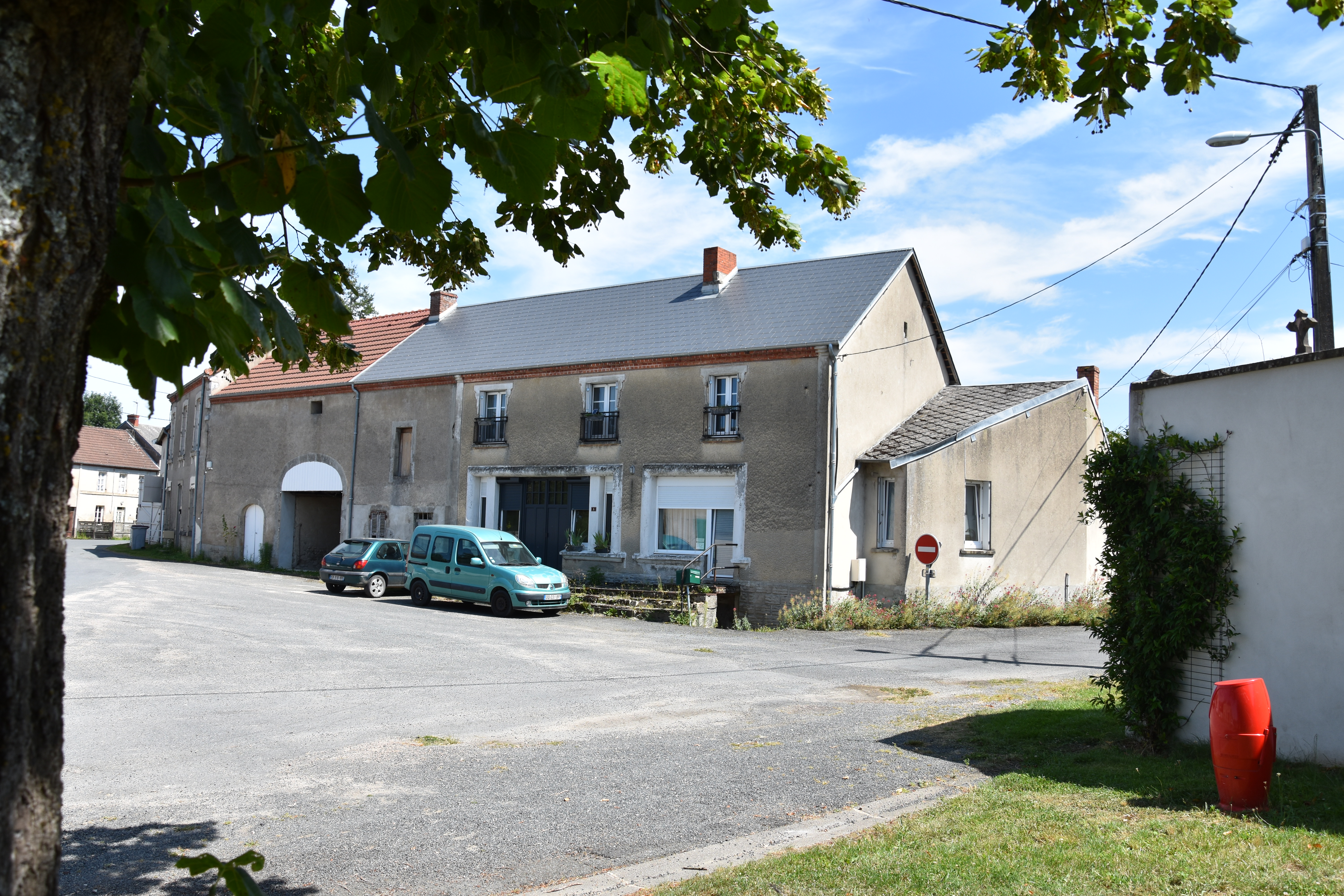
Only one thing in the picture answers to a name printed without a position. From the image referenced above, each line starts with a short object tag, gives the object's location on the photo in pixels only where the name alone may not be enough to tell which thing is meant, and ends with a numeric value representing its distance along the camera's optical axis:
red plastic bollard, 6.09
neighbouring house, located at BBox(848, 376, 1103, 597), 22.08
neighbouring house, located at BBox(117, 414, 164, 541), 42.12
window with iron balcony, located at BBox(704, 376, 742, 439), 23.31
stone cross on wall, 12.55
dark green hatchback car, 23.50
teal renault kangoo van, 20.61
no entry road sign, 20.86
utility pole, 12.19
